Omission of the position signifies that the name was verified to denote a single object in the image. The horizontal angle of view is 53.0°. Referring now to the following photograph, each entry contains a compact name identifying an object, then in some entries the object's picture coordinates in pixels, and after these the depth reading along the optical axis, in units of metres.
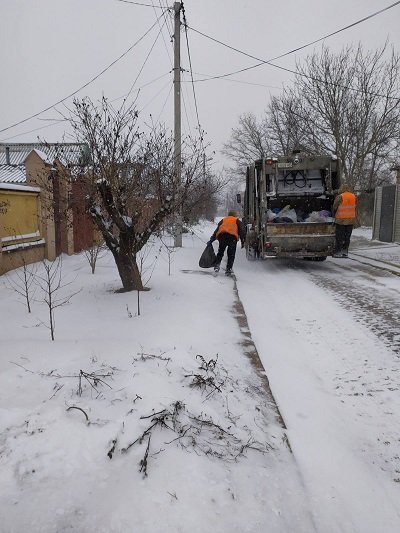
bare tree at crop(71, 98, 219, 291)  5.91
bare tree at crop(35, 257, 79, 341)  5.98
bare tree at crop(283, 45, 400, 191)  22.02
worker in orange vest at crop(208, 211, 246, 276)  8.89
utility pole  12.79
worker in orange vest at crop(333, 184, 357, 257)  9.73
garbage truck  9.84
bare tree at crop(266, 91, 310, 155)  24.48
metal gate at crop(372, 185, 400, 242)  15.41
